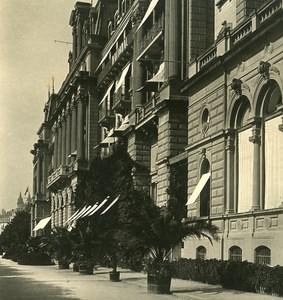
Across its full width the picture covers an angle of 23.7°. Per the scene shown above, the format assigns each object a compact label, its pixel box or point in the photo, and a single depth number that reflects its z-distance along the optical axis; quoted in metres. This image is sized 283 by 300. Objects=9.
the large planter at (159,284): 22.55
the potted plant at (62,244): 39.94
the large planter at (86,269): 36.94
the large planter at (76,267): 39.70
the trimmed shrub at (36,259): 54.62
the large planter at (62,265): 45.28
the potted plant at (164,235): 23.17
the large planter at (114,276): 30.33
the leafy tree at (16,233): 65.46
